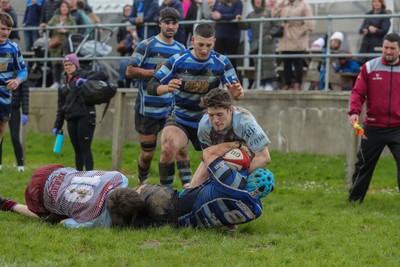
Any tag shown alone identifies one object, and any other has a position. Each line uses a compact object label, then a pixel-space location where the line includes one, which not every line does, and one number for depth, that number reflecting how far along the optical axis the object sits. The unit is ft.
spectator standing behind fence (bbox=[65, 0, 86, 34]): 65.16
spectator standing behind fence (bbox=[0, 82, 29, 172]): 49.70
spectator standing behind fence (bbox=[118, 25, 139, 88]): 62.69
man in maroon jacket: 38.55
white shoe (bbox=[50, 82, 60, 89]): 67.05
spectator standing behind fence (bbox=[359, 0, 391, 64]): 51.52
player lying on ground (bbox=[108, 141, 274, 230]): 28.53
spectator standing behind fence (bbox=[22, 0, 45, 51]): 69.67
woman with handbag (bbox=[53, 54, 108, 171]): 44.34
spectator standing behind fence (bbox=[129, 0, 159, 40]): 57.62
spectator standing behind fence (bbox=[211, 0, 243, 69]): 55.11
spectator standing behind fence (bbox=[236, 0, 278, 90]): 55.93
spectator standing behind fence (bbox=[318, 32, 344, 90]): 54.95
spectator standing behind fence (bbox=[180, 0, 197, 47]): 58.70
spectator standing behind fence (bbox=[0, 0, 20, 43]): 64.39
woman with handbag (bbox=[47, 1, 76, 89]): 64.08
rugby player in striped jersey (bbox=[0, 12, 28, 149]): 39.65
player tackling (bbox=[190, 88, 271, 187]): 28.99
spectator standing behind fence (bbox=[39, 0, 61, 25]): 66.85
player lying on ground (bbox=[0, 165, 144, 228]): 29.12
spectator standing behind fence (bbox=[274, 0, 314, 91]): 53.98
